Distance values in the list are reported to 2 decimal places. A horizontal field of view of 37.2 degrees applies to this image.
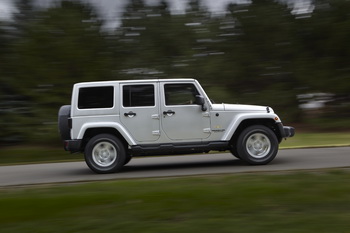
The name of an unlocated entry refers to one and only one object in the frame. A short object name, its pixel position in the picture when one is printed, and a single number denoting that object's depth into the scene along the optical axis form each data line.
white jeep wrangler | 10.60
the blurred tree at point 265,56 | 21.39
